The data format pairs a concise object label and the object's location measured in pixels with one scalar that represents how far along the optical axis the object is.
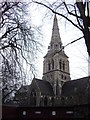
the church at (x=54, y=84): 33.02
